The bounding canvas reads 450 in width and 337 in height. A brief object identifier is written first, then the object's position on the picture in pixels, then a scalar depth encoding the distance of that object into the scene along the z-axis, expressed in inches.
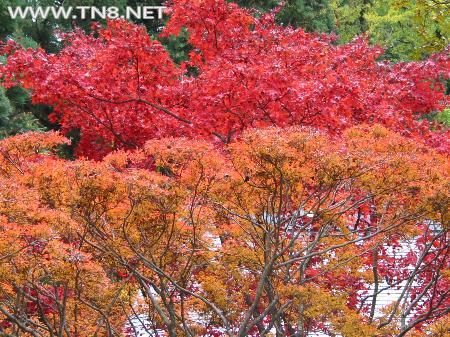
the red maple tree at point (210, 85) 667.4
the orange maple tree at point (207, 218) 459.8
